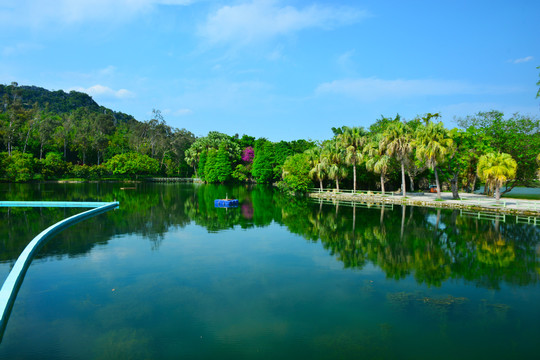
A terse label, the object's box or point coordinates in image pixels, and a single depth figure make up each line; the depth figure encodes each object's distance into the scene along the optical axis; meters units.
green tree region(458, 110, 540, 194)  45.84
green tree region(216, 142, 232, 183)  87.81
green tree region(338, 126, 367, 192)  49.81
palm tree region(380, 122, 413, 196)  43.12
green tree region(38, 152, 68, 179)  75.00
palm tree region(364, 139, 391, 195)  47.06
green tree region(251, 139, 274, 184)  85.94
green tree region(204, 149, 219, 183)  87.75
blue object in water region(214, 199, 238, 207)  39.25
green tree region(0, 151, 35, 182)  65.50
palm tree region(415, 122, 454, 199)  38.06
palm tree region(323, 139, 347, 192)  52.44
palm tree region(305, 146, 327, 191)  53.78
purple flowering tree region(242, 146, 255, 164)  96.06
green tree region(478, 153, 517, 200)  35.41
